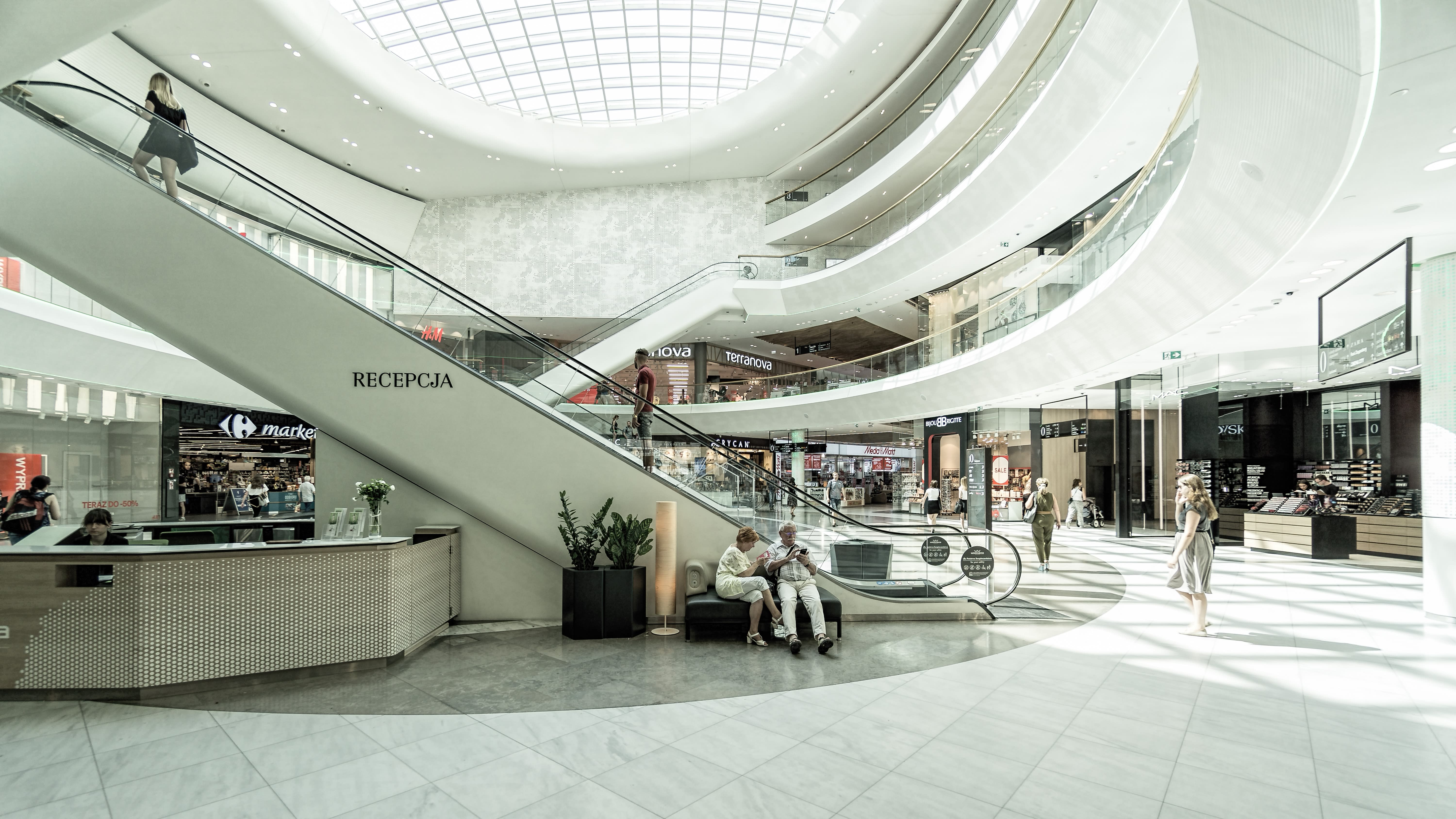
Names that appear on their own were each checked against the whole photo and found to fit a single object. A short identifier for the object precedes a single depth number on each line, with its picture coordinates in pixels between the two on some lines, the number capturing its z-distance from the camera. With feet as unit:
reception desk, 15.71
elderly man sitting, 20.68
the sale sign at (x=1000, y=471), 75.61
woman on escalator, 22.20
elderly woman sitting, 21.45
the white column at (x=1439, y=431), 24.26
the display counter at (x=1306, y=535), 42.65
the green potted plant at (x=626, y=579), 22.20
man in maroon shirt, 28.76
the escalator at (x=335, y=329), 21.03
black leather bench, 21.77
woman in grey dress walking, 21.72
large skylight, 71.31
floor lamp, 23.24
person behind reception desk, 18.67
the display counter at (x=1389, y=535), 40.24
